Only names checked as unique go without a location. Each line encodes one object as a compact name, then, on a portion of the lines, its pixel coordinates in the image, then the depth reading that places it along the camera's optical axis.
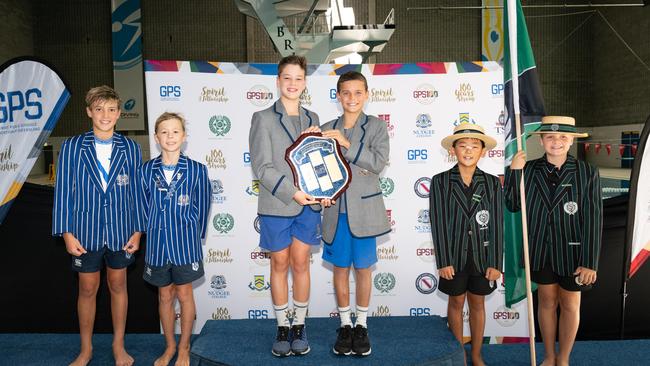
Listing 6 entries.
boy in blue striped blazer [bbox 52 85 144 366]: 2.56
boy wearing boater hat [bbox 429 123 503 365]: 2.70
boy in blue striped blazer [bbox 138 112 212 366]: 2.59
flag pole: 2.31
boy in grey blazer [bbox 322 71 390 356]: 2.49
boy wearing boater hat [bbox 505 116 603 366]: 2.58
